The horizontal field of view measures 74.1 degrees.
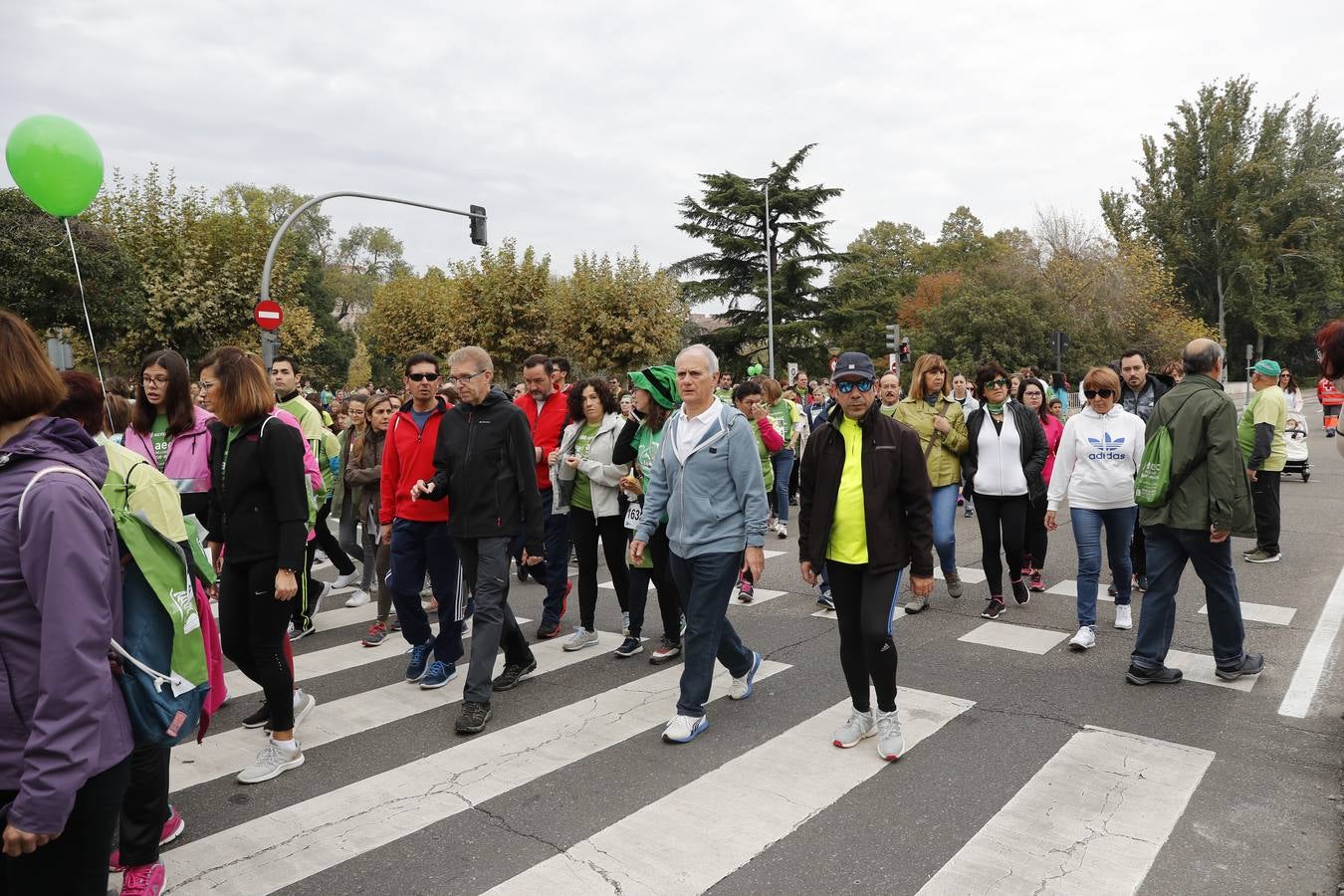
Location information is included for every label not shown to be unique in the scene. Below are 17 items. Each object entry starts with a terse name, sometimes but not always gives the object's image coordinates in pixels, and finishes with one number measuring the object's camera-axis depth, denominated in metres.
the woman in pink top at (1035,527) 7.82
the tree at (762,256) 41.22
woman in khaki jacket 7.26
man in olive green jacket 4.90
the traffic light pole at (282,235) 16.47
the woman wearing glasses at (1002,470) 6.90
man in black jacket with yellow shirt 4.21
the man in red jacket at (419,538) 5.42
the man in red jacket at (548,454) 6.59
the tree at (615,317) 32.62
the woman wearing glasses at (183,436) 4.62
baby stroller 14.16
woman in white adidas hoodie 6.11
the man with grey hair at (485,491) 4.89
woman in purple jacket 1.87
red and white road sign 16.34
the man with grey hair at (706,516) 4.55
